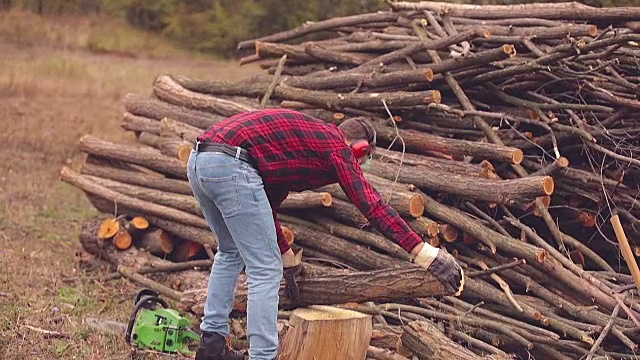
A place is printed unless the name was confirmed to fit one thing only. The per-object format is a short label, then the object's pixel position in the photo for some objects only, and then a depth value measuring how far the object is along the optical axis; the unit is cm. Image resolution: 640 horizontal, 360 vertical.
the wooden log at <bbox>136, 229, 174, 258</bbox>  1628
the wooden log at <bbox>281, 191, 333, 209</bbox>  1385
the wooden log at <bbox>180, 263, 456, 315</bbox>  975
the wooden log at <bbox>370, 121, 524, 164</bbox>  1361
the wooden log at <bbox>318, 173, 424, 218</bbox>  1305
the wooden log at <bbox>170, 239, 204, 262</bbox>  1606
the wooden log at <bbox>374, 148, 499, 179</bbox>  1383
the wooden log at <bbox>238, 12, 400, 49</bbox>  1922
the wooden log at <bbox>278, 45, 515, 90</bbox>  1455
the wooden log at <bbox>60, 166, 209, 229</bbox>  1549
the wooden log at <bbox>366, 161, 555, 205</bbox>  1257
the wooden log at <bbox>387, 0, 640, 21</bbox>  1564
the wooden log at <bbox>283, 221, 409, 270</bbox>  1320
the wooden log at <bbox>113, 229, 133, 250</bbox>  1650
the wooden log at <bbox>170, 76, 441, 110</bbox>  1466
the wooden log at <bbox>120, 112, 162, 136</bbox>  1889
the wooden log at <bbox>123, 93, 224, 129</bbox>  1745
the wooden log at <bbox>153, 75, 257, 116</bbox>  1736
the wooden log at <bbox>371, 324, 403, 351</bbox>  1079
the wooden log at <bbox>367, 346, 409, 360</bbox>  1053
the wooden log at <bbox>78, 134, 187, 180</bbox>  1672
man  916
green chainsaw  1155
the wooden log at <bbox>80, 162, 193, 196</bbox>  1641
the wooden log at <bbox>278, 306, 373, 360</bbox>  987
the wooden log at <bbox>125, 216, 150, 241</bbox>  1644
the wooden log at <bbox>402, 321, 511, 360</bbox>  1030
